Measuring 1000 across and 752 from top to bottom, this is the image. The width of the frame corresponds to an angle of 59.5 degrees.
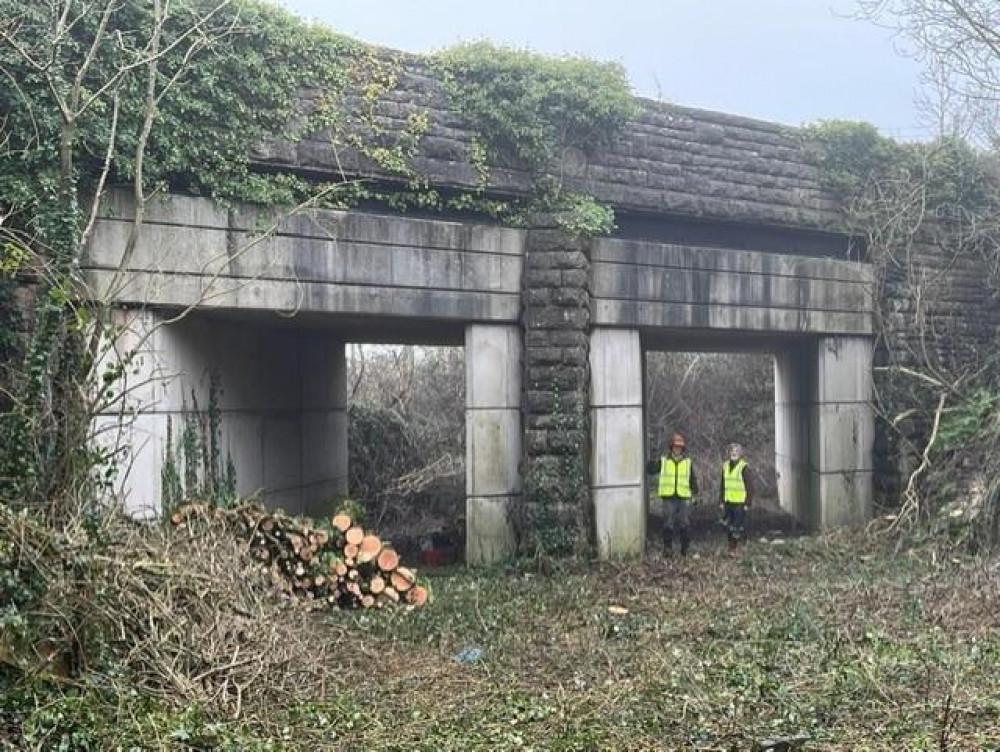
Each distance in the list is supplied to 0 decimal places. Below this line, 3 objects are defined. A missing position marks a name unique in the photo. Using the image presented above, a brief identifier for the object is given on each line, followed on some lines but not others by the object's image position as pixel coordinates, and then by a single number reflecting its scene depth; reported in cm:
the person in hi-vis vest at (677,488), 1227
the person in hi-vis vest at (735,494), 1236
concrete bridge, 960
